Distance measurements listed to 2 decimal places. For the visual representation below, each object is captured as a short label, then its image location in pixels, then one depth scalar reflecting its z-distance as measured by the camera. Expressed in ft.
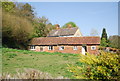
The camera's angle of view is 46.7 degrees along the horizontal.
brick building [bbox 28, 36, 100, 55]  80.16
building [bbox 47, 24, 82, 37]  118.21
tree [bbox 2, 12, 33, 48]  71.72
